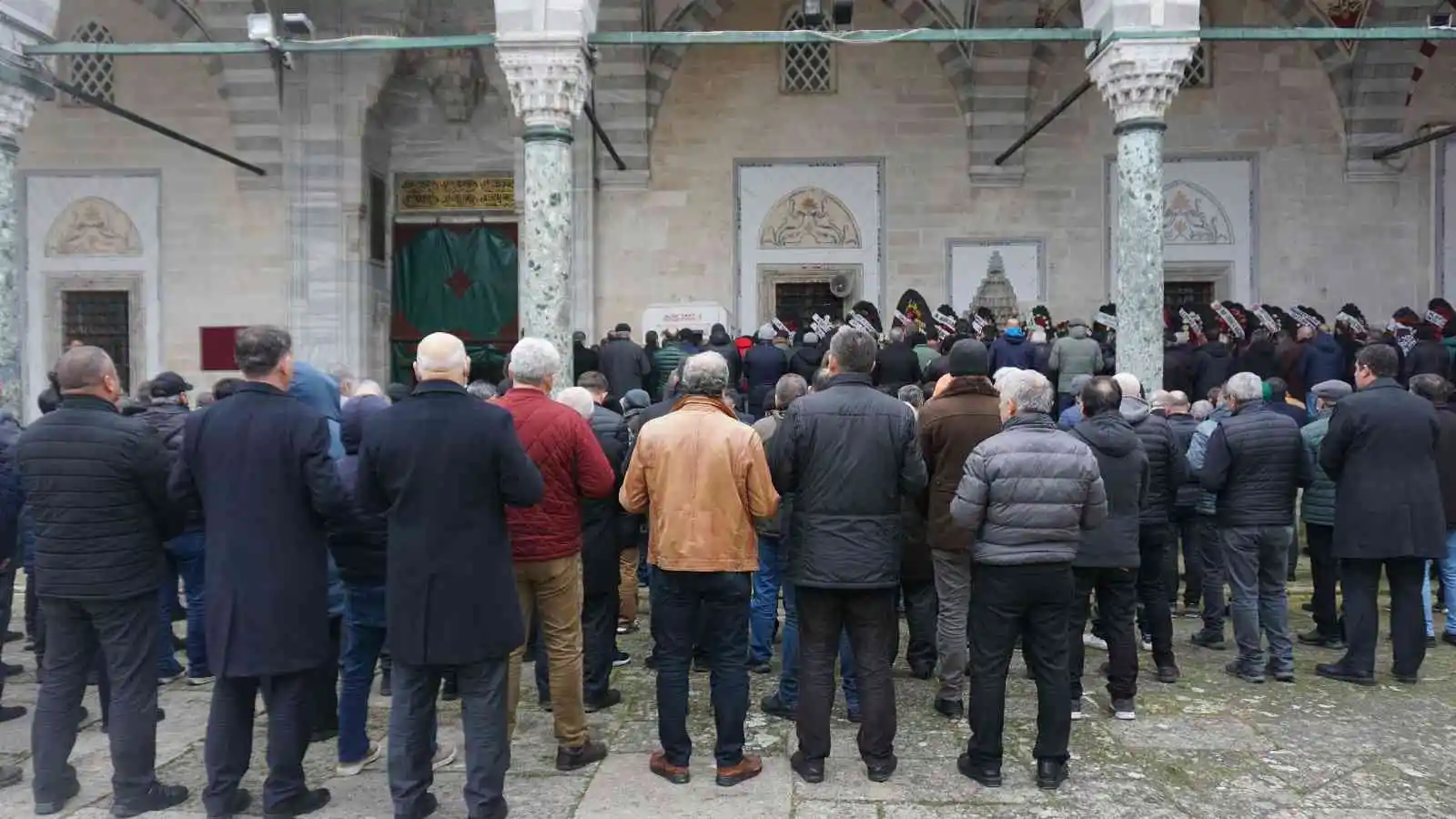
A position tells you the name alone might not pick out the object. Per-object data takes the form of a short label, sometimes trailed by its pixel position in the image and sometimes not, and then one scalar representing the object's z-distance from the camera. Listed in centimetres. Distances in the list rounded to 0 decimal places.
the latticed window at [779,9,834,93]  1351
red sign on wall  1322
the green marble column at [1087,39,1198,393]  859
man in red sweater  412
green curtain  1398
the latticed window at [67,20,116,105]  1334
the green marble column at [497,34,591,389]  855
